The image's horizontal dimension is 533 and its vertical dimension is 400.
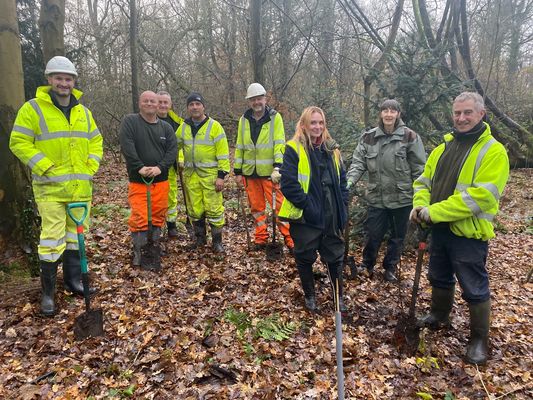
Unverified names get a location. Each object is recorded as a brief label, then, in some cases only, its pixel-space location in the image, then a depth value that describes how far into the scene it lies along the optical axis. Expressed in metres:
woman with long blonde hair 4.09
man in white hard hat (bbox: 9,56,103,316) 4.05
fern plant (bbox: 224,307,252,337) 4.21
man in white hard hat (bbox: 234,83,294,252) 6.01
